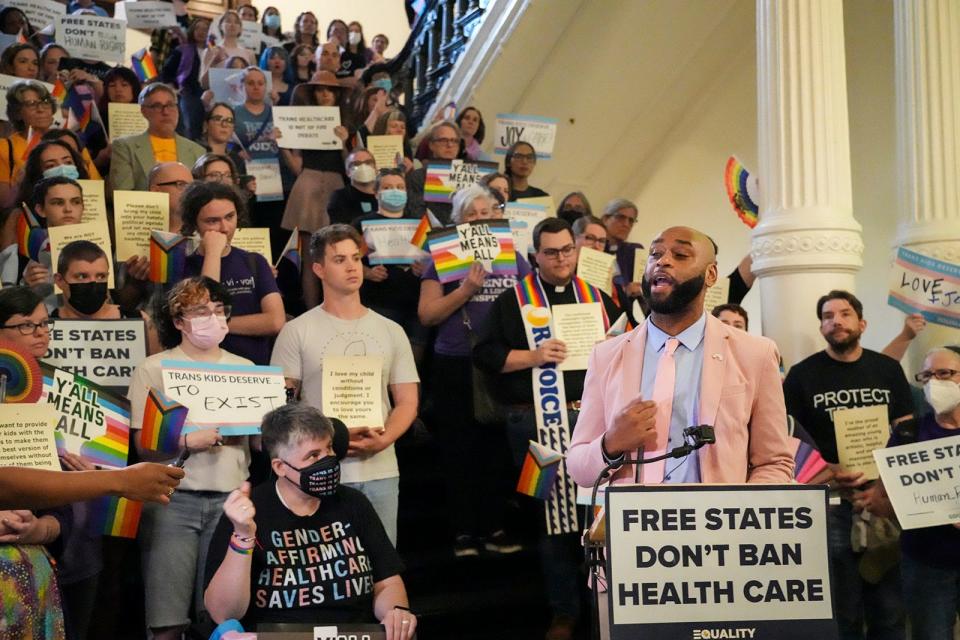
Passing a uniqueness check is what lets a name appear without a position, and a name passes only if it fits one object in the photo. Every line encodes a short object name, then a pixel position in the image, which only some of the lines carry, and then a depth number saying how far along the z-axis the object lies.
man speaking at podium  3.27
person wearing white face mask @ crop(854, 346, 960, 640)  5.18
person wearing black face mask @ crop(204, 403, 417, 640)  3.79
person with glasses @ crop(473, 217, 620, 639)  5.45
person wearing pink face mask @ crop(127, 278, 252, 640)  4.53
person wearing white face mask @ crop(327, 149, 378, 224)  7.41
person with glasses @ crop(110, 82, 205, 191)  7.05
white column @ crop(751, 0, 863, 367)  6.20
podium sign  2.82
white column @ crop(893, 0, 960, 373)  6.84
